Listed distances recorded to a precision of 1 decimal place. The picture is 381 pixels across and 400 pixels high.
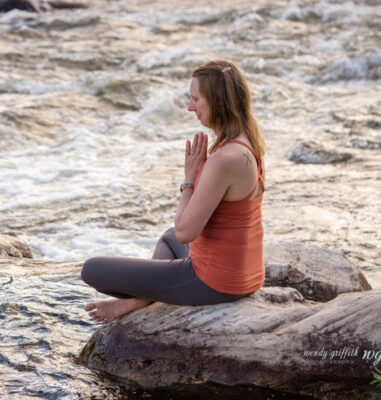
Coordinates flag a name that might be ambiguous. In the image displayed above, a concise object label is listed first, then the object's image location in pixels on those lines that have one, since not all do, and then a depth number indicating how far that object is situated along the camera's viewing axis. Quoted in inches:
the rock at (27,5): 1562.9
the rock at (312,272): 368.1
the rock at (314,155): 754.9
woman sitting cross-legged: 290.4
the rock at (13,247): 480.3
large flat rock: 282.4
